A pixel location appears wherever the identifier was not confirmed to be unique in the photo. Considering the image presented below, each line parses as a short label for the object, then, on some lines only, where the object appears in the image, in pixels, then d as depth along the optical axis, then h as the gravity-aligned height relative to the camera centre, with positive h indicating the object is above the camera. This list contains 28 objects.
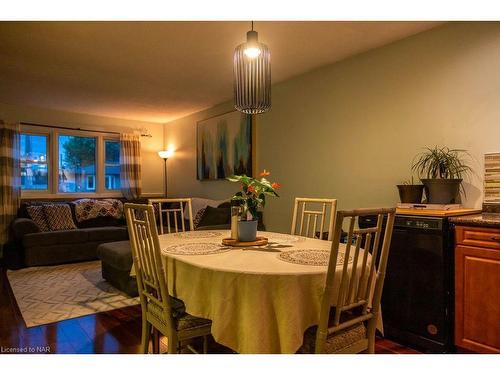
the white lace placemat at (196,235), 2.45 -0.35
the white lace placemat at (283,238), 2.26 -0.35
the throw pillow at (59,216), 4.99 -0.42
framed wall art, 4.85 +0.59
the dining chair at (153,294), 1.67 -0.55
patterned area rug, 2.94 -1.04
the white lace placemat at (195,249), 1.87 -0.35
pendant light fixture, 2.12 +0.69
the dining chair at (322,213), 2.40 -0.19
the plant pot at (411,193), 2.70 -0.07
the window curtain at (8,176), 5.00 +0.16
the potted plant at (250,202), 2.04 -0.10
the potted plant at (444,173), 2.54 +0.08
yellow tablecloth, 1.40 -0.47
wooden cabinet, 2.06 -0.64
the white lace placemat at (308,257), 1.63 -0.36
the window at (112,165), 6.34 +0.39
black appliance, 2.25 -0.68
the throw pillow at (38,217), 4.89 -0.42
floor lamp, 6.48 +0.60
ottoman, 3.30 -0.75
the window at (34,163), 5.55 +0.39
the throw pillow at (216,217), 3.78 -0.34
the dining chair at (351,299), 1.38 -0.50
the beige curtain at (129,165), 6.25 +0.38
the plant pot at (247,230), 2.10 -0.27
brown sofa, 4.51 -0.74
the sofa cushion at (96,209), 5.30 -0.34
